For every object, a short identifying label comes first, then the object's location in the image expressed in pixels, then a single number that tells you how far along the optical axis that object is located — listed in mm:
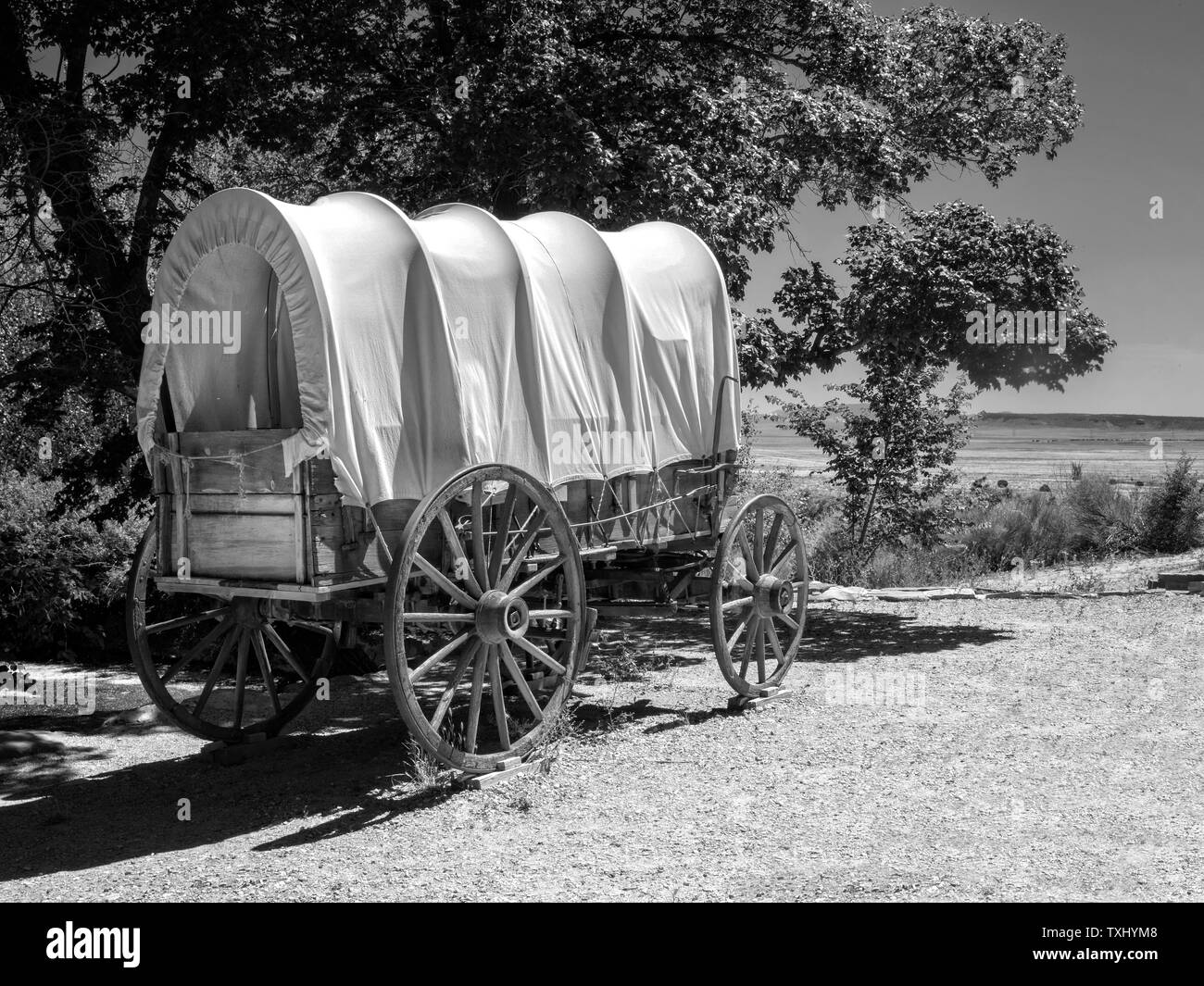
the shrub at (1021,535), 19156
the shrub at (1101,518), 19406
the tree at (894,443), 16984
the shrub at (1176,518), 19297
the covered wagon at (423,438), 6000
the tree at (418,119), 9531
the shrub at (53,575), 11461
